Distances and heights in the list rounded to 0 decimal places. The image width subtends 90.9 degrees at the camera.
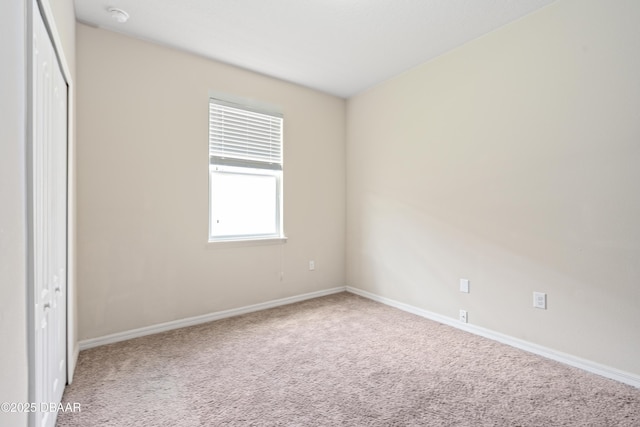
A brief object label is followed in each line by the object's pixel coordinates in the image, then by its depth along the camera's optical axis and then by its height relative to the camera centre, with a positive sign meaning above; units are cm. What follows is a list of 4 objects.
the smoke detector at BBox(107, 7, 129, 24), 248 +159
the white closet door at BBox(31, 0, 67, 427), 127 -4
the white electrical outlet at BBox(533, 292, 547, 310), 253 -71
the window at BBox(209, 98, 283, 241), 340 +45
